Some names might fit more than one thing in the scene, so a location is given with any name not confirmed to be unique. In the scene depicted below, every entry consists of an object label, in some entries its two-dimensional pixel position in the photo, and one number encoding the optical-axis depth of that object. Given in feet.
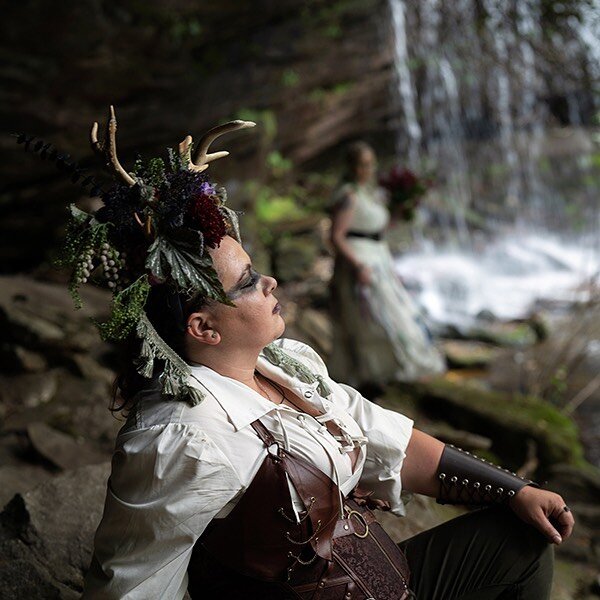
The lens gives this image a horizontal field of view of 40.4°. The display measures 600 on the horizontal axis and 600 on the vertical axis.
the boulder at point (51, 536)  7.99
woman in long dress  21.08
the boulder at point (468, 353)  27.61
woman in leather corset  5.85
